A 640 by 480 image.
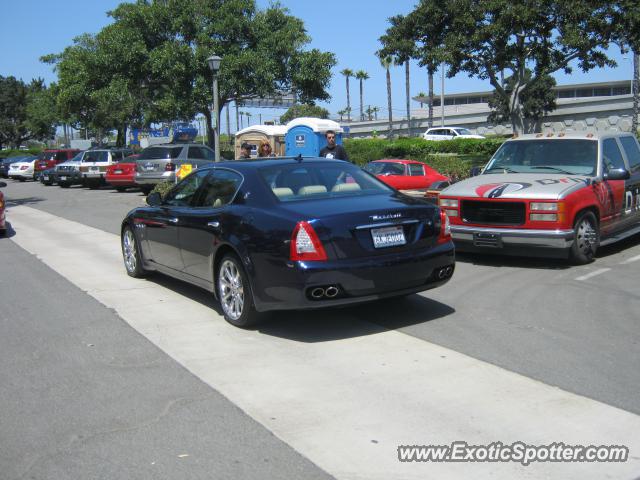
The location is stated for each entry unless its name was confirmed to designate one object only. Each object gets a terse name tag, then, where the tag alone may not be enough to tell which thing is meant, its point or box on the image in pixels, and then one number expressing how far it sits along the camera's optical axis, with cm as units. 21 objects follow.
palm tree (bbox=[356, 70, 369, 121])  9856
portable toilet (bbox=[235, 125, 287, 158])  2975
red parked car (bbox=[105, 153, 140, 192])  2470
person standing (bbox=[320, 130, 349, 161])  1256
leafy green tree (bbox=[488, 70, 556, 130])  5881
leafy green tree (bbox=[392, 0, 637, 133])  2173
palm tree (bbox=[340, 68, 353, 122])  9856
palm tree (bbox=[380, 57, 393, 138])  6637
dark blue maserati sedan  559
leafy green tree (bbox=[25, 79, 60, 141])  5349
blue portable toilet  2583
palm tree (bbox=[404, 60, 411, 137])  7094
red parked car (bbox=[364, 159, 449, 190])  2006
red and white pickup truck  873
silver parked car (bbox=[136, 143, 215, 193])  2177
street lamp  1953
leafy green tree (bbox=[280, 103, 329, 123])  8400
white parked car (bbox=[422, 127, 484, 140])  4846
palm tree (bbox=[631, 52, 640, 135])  3372
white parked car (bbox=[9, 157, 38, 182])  3781
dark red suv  3469
